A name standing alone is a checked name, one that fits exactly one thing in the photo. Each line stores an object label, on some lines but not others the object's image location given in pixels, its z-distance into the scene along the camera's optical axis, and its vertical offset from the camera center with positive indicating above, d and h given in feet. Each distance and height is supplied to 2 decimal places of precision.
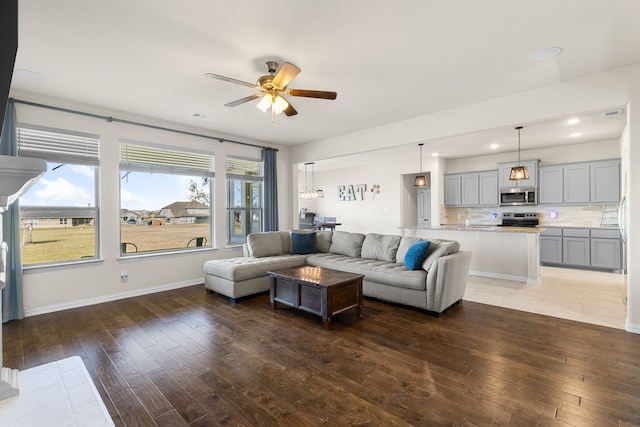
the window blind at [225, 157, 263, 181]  19.80 +2.94
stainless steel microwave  23.31 +1.01
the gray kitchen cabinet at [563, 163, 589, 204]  21.27 +1.78
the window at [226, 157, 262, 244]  19.89 +1.01
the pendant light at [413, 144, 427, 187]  22.62 +2.08
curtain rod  12.71 +4.49
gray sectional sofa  12.73 -2.50
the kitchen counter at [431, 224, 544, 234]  17.53 -1.13
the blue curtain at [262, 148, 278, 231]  21.16 +1.42
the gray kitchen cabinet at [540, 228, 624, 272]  19.91 -2.59
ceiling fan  9.42 +3.92
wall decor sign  32.86 +2.14
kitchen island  17.10 -2.24
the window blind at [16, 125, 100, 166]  12.76 +3.02
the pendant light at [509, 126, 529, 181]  18.28 +2.11
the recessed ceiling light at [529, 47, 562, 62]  9.53 +4.81
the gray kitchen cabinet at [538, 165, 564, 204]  22.27 +1.79
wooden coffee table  11.49 -3.05
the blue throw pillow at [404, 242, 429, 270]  13.53 -1.89
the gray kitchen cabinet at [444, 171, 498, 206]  25.14 +1.80
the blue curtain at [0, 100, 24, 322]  11.91 -1.12
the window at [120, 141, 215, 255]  15.76 +0.88
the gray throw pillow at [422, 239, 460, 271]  13.37 -1.70
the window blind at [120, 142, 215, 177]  15.58 +2.89
